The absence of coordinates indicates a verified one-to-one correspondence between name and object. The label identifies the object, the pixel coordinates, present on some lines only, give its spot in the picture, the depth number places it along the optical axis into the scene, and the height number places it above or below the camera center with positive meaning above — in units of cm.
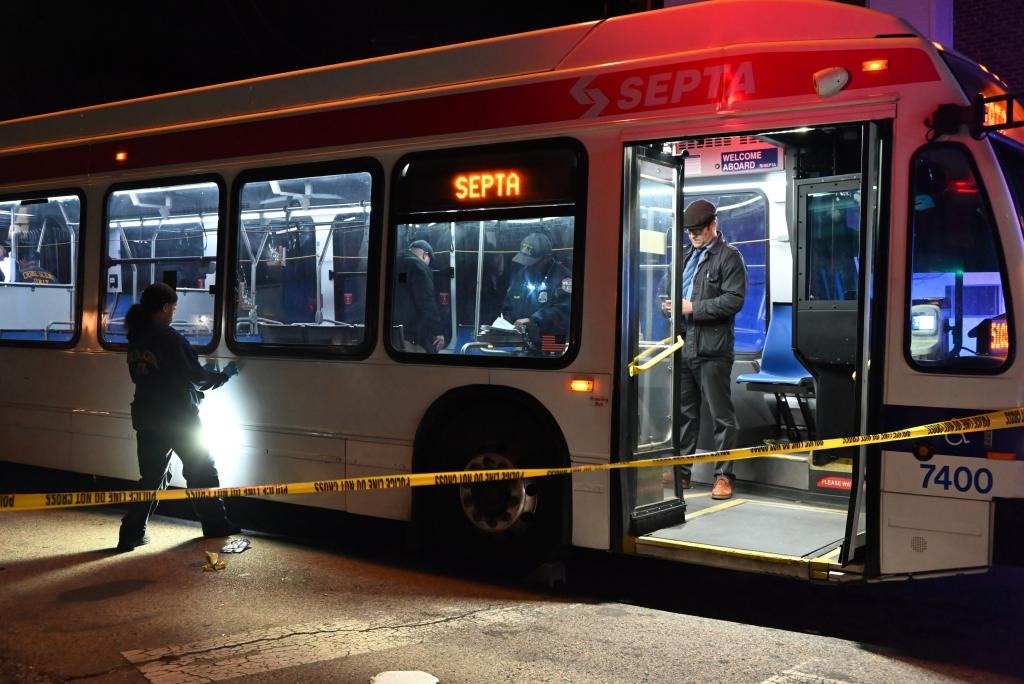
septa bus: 515 +12
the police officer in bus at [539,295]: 614 +1
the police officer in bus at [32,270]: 912 +14
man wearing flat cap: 752 -24
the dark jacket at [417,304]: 667 -7
